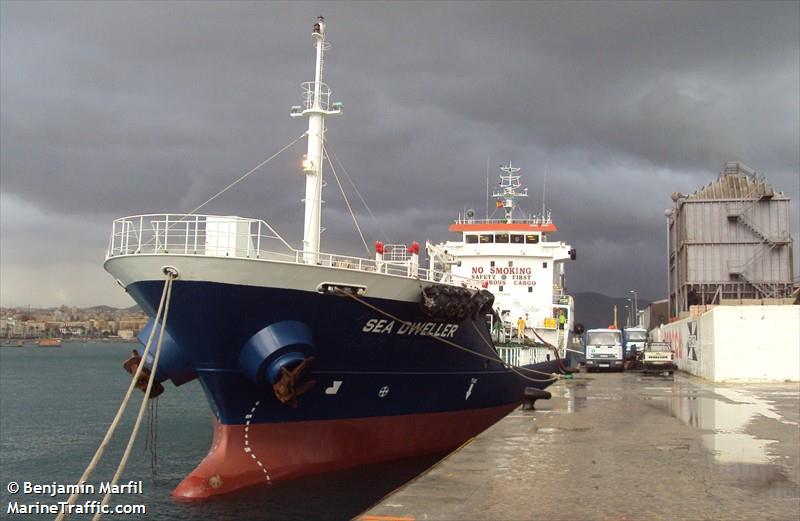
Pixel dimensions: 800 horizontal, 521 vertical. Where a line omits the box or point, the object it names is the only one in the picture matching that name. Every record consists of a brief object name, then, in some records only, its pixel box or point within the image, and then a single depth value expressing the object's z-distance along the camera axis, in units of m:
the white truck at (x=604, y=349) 33.75
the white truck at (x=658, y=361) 29.77
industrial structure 42.59
